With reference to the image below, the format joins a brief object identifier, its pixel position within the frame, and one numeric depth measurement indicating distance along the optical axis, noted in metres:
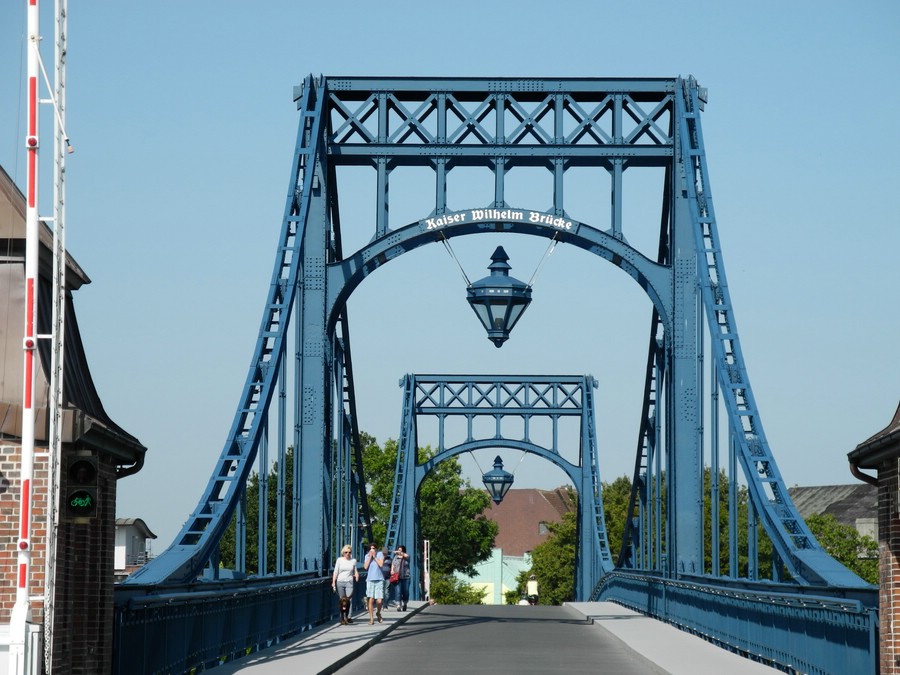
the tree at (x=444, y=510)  107.75
